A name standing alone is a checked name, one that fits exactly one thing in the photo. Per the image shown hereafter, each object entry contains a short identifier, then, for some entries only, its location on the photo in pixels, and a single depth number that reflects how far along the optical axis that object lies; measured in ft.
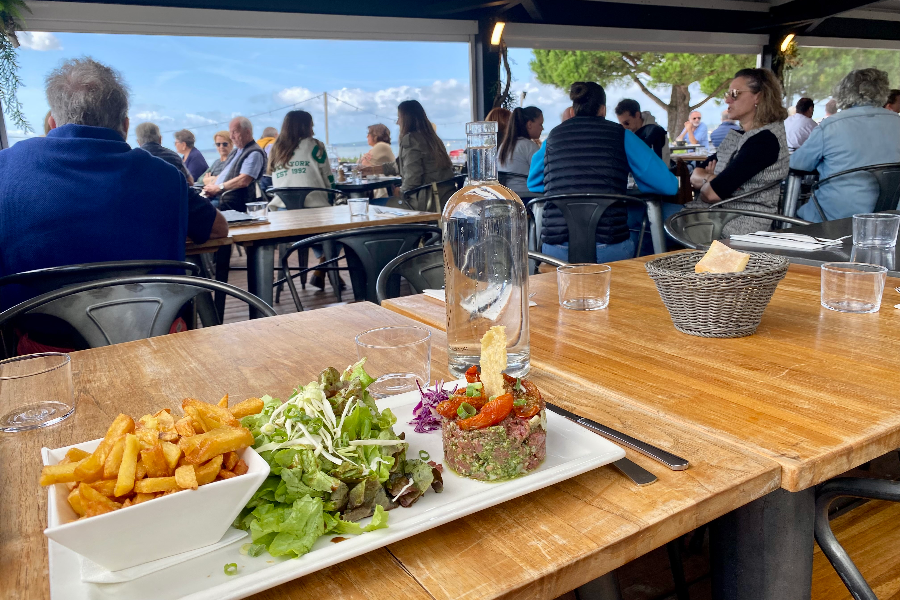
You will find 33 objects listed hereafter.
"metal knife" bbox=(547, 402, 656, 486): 2.27
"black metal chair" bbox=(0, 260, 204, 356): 5.98
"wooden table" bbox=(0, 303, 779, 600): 1.86
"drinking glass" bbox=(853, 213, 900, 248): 5.22
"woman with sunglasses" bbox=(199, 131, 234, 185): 25.37
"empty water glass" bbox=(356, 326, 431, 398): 3.20
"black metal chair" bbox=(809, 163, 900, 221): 12.50
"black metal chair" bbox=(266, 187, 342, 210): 18.25
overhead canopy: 21.71
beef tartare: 2.20
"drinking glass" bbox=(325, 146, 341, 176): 31.35
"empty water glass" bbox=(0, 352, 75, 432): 3.08
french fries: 1.81
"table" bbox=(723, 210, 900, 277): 5.38
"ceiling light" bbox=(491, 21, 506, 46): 27.68
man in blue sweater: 7.03
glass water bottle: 3.38
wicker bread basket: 3.70
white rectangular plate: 1.76
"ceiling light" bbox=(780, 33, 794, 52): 35.32
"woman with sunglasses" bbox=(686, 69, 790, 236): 11.80
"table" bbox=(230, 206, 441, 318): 10.57
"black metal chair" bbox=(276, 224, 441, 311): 8.34
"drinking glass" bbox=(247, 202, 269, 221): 12.60
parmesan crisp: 2.38
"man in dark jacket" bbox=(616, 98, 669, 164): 18.70
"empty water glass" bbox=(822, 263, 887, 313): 4.27
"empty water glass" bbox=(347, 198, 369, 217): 12.11
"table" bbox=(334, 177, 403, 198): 22.84
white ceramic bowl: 1.69
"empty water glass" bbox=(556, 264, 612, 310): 4.73
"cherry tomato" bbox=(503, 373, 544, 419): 2.28
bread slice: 3.89
